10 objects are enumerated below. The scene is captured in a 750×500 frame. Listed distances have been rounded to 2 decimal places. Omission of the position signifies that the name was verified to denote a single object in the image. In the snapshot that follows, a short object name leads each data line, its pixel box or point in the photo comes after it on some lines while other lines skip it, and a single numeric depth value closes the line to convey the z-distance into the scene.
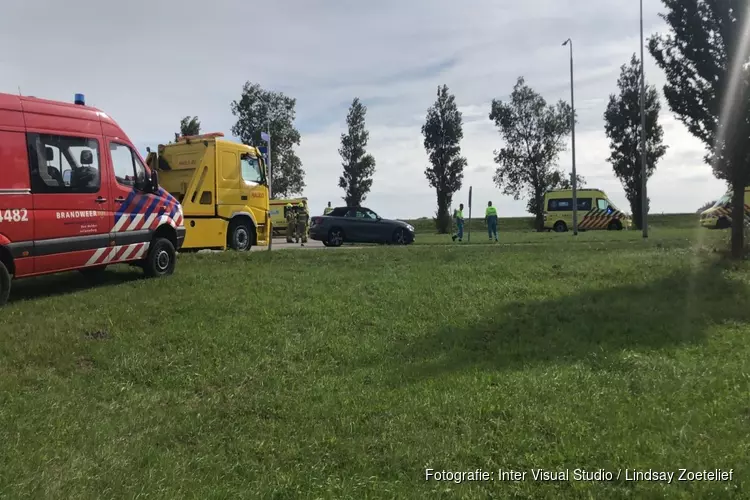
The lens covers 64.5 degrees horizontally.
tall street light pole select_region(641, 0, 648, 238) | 25.99
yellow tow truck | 13.73
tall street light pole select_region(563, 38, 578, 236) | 34.16
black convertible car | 22.69
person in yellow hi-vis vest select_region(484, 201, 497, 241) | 26.12
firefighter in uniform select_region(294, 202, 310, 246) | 23.52
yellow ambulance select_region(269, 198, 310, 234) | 31.77
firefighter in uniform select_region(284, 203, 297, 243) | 26.12
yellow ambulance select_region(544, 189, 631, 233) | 37.97
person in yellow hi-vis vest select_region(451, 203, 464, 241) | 27.57
